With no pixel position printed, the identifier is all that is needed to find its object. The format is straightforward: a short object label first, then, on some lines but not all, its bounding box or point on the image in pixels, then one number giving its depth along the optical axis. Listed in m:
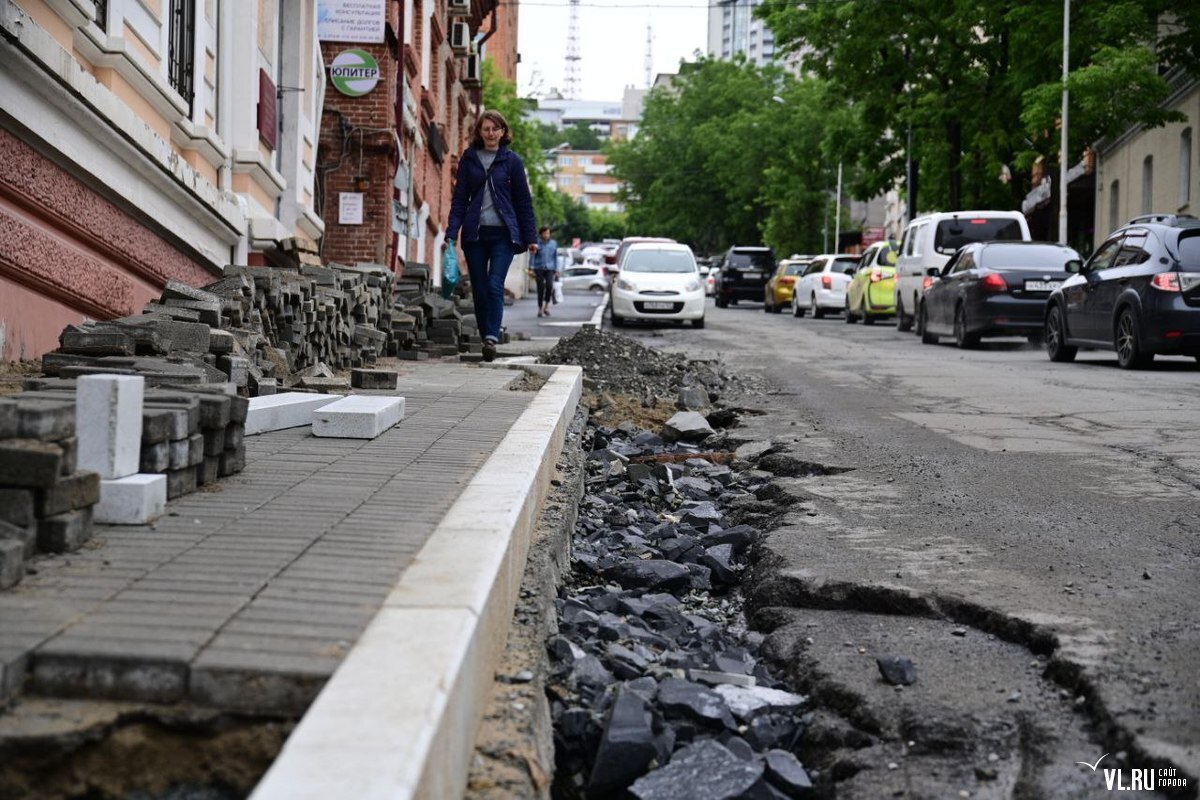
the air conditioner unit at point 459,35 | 32.88
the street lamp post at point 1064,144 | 31.30
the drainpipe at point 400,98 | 21.70
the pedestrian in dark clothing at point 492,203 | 11.91
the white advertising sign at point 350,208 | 20.66
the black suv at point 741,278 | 45.47
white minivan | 25.44
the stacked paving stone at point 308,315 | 8.68
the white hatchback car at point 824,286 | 35.66
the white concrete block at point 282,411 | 6.14
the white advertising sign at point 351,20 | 19.55
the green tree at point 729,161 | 78.12
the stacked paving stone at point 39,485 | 3.28
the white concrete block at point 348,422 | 6.16
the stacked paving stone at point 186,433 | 4.22
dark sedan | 20.39
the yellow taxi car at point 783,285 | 40.59
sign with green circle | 20.12
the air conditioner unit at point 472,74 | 38.78
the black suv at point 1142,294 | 15.38
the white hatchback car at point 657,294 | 25.44
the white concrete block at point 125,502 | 3.90
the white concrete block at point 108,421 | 3.84
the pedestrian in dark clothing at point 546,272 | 30.48
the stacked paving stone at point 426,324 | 13.24
